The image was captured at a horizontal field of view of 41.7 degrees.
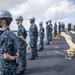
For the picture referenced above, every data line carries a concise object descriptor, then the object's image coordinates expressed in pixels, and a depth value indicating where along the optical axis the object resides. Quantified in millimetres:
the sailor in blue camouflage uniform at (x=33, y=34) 4178
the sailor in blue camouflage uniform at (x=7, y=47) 1682
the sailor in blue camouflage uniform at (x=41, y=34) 5914
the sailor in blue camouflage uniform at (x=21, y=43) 3126
